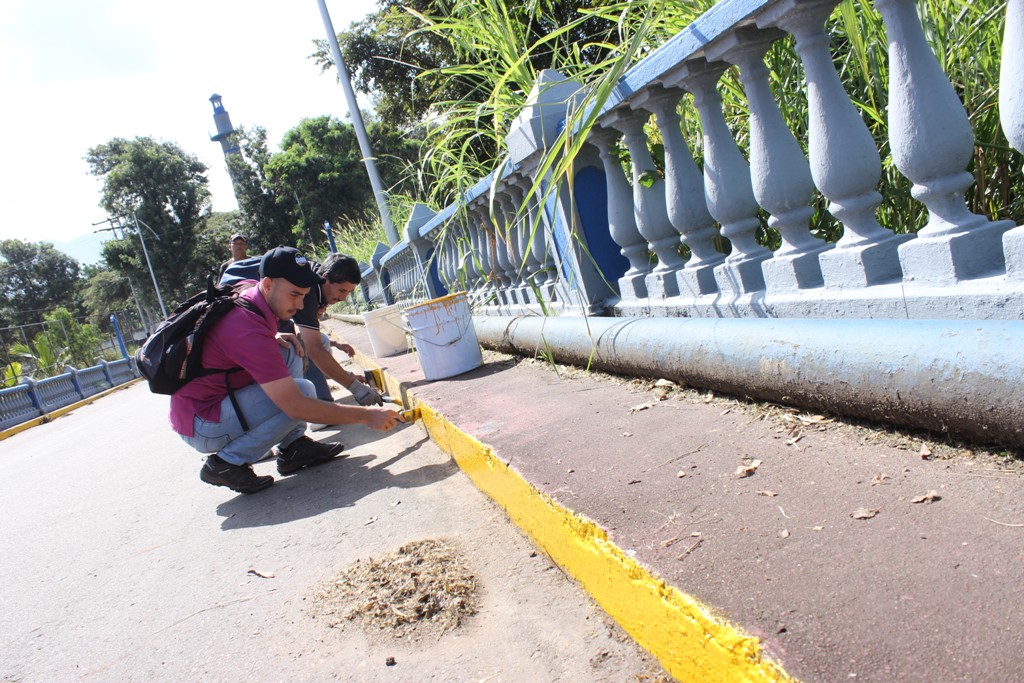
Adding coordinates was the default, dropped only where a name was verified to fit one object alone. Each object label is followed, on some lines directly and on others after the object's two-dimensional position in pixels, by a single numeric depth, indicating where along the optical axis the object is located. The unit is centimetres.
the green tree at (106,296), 6844
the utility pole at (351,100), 1388
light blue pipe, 150
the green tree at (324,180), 3775
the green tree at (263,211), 4156
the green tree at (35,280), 6450
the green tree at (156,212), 5369
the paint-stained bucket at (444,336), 477
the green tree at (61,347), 2603
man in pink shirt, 347
